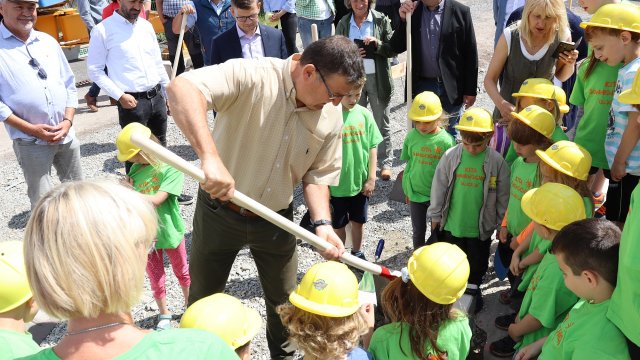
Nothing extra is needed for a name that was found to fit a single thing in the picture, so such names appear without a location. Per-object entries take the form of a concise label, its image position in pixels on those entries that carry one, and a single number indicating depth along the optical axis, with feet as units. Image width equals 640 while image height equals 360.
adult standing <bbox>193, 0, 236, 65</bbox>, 24.43
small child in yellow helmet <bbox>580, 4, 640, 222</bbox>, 12.61
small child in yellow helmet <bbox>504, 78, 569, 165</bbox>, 14.52
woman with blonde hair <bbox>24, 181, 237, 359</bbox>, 4.98
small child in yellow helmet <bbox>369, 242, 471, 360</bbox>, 9.37
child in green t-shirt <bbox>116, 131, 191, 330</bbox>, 13.65
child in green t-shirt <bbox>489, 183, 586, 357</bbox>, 10.44
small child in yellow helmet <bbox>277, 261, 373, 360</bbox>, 8.70
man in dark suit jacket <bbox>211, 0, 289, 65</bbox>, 18.77
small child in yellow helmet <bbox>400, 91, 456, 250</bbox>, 15.49
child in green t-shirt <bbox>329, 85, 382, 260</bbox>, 15.66
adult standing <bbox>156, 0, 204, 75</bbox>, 28.02
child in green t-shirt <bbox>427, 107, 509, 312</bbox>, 14.05
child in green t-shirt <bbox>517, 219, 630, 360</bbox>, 8.14
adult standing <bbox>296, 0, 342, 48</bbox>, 28.86
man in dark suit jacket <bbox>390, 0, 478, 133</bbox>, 19.04
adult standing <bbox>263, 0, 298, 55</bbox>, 29.12
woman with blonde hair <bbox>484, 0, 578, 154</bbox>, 15.42
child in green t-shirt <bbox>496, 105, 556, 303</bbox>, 13.37
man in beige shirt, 9.27
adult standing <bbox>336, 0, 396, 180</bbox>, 21.22
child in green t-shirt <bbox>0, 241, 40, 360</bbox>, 7.86
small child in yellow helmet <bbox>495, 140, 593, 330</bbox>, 12.08
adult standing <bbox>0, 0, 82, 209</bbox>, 15.65
